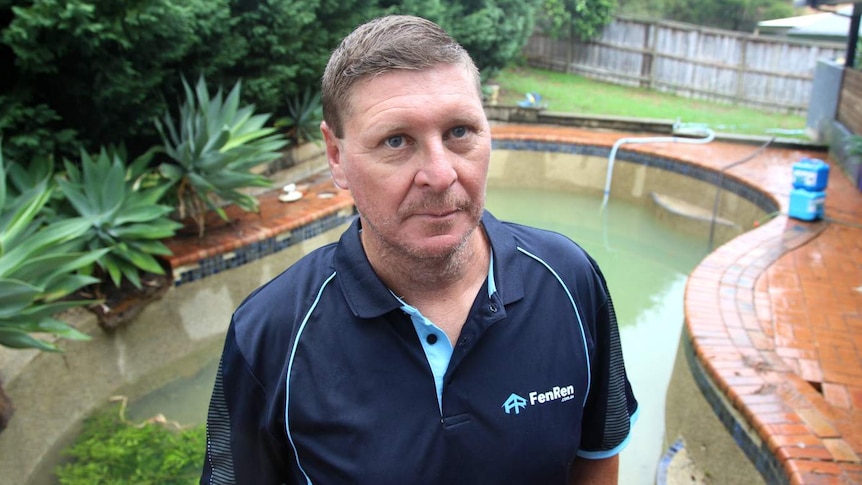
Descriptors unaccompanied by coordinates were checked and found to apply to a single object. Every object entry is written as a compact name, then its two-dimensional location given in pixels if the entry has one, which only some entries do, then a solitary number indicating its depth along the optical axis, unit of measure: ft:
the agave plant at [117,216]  12.50
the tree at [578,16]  46.34
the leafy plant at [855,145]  19.04
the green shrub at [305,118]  21.35
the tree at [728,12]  57.67
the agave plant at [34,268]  9.45
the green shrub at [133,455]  10.27
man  3.72
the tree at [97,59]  12.37
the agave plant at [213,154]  14.66
